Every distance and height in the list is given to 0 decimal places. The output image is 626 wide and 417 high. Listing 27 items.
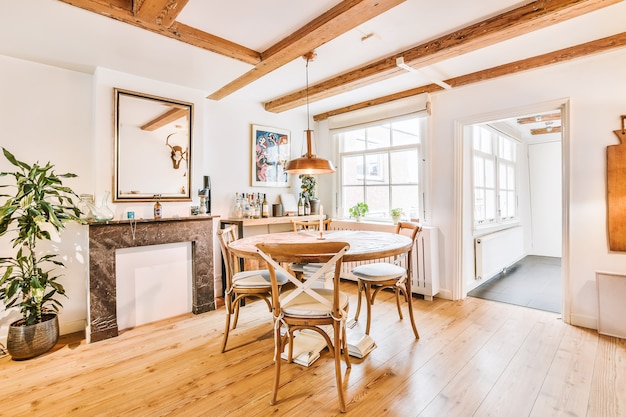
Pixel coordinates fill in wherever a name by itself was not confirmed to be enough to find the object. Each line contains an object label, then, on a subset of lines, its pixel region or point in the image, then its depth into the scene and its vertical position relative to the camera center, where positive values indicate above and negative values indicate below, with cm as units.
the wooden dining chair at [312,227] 334 -24
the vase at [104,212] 256 -1
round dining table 196 -27
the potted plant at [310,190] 439 +28
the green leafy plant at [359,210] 414 -4
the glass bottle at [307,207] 427 +2
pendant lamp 226 +33
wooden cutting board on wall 245 +11
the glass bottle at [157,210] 290 +0
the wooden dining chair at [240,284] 231 -59
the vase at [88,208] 254 +3
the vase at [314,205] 439 +5
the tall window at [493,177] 409 +45
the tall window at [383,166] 385 +60
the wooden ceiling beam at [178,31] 181 +127
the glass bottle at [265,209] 385 +0
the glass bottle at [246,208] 366 +2
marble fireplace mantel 254 -39
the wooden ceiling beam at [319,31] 178 +125
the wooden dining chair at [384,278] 242 -58
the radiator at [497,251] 378 -65
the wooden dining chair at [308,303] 168 -58
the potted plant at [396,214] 378 -8
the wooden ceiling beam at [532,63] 237 +133
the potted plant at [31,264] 218 -42
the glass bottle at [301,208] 417 +1
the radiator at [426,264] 339 -67
